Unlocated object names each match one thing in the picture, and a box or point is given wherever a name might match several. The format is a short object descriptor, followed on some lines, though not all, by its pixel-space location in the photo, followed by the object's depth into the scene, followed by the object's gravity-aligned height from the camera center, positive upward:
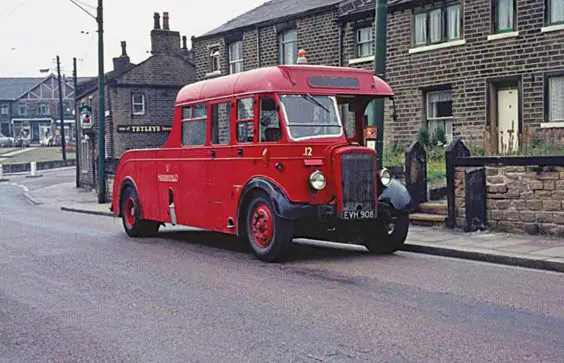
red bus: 10.73 -0.34
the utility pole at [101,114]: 27.30 +1.04
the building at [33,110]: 106.38 +4.73
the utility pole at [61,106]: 67.29 +3.36
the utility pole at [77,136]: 41.44 +0.38
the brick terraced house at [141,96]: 41.19 +2.60
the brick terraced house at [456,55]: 20.61 +2.55
